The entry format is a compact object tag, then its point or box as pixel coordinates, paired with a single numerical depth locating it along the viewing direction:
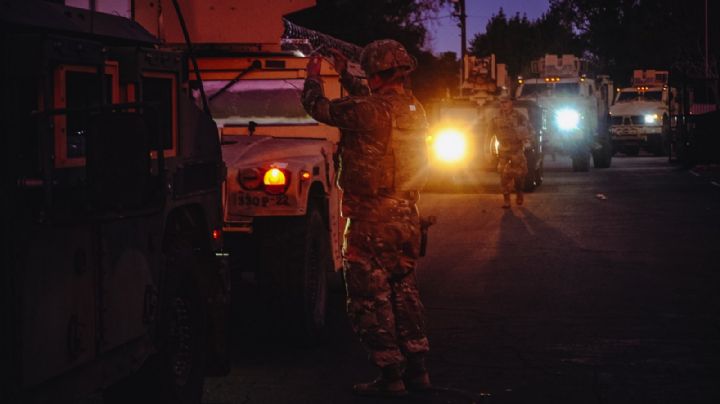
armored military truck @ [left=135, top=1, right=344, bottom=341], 8.98
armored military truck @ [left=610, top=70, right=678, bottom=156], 47.78
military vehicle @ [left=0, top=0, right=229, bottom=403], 4.79
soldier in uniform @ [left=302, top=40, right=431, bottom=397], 7.76
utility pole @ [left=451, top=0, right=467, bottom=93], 60.16
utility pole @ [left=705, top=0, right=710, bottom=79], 46.00
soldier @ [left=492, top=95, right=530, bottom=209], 22.45
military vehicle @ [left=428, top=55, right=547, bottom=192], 28.23
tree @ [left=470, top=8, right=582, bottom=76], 101.25
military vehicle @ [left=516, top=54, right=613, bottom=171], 36.06
